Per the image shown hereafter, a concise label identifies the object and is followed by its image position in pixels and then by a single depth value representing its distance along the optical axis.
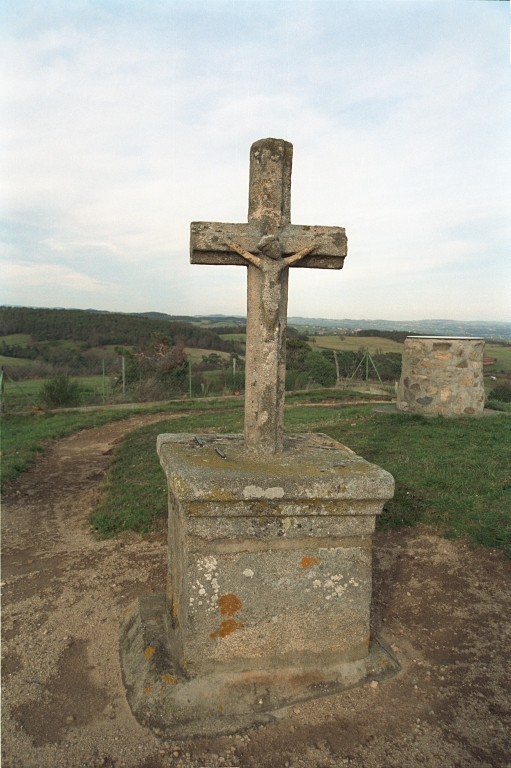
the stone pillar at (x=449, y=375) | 9.62
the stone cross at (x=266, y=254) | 2.84
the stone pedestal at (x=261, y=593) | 2.49
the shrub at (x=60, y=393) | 13.83
